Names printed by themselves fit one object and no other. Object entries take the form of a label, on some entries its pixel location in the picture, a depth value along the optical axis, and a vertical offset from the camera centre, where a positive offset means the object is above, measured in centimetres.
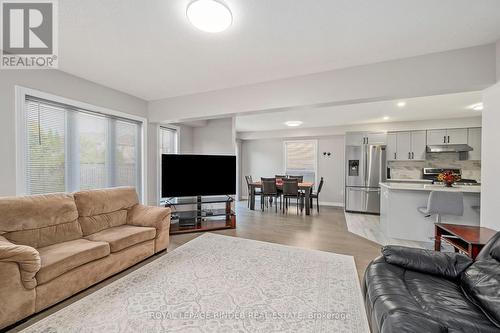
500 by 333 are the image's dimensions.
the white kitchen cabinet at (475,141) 518 +57
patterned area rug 166 -127
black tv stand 409 -109
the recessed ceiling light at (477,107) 432 +122
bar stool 294 -54
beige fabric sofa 166 -87
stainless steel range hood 515 +40
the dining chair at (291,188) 566 -66
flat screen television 397 -23
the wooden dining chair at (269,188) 596 -69
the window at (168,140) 510 +57
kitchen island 343 -84
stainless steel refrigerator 587 -35
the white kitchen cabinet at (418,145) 564 +52
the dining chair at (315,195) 589 -90
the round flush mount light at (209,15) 166 +122
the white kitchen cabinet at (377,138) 592 +73
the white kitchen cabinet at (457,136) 529 +72
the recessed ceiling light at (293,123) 592 +118
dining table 561 -73
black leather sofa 111 -85
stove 550 -21
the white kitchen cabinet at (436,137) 545 +71
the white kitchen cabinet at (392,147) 586 +47
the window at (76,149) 284 +23
